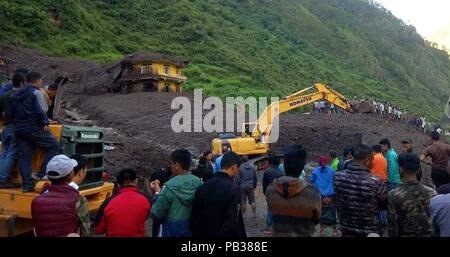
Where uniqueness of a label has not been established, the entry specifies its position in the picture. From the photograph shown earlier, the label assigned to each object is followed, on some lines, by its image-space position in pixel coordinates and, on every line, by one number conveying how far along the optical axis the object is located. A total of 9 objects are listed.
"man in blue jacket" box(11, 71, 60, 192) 5.45
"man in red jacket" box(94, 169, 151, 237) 4.06
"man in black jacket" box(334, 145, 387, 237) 4.42
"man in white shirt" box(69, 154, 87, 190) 4.57
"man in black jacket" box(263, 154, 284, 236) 8.16
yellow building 32.88
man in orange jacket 7.68
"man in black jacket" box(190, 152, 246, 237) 4.03
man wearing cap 3.98
